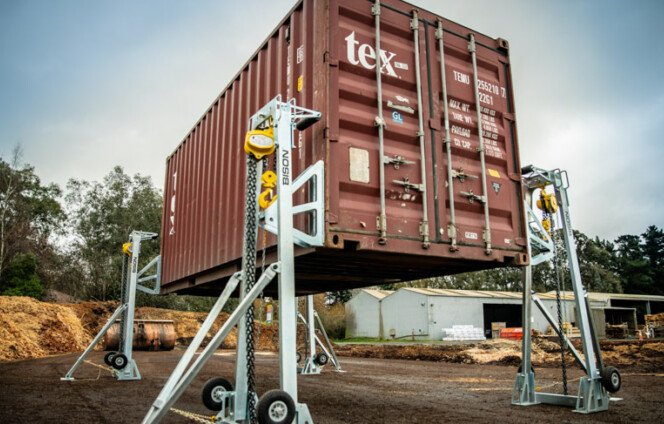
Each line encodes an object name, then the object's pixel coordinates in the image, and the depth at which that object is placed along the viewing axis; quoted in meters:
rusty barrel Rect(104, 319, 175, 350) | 19.45
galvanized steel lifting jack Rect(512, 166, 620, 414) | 5.98
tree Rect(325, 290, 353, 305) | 46.41
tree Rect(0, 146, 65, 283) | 31.84
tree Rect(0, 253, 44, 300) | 27.19
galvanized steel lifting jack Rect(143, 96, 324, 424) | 3.78
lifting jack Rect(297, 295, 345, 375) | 10.42
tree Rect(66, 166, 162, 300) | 34.28
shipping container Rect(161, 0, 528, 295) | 5.07
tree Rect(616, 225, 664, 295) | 56.00
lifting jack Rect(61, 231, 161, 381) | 9.15
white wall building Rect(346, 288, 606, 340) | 28.62
